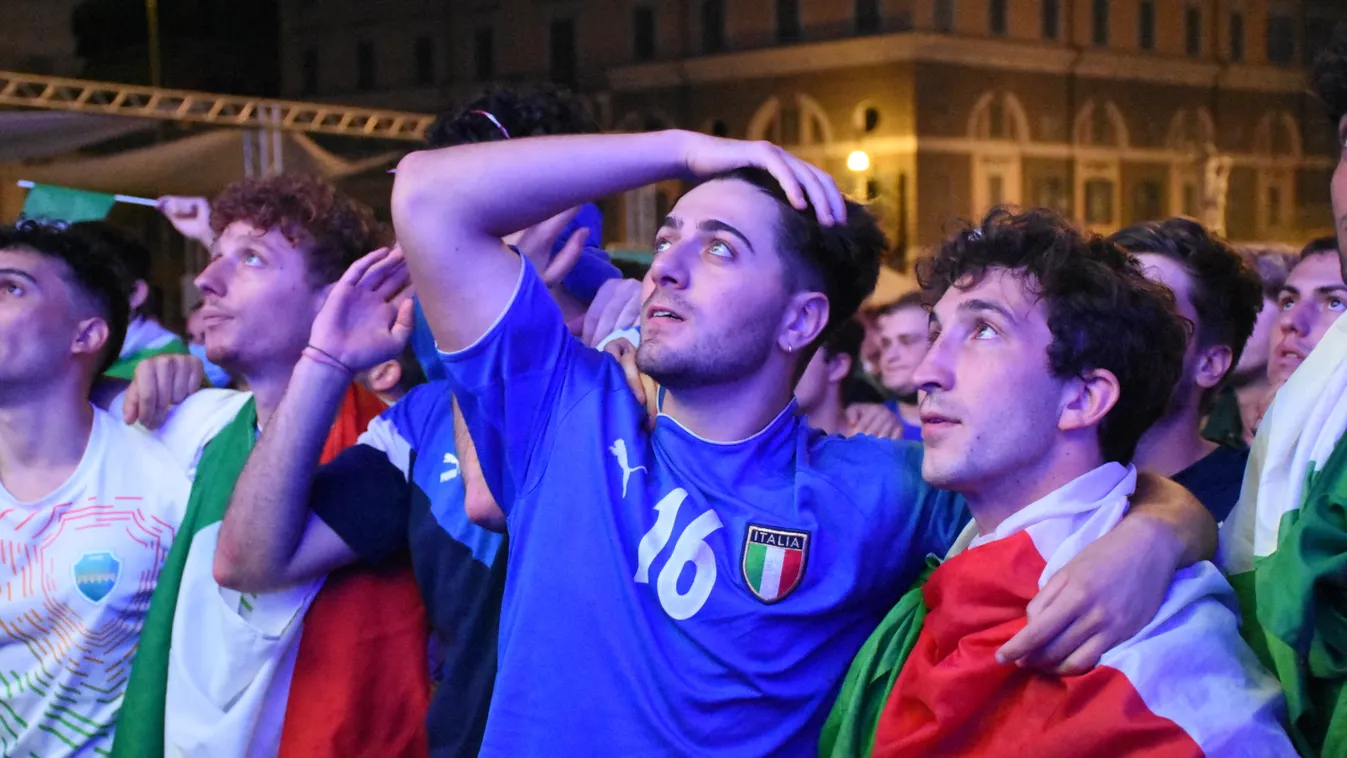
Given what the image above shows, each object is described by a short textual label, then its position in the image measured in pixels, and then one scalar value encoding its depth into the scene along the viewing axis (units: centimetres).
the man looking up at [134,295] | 323
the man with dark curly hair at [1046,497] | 174
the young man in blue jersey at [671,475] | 200
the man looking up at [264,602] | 251
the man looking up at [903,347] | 558
